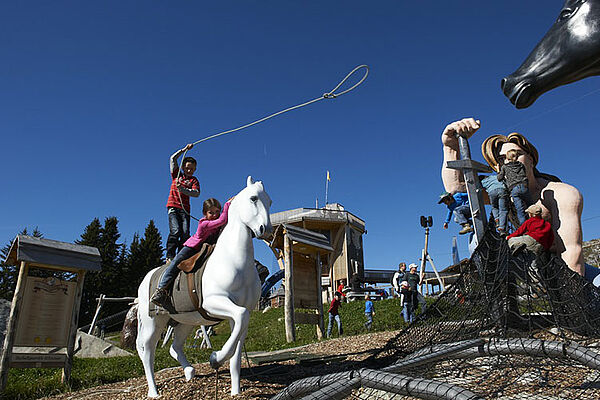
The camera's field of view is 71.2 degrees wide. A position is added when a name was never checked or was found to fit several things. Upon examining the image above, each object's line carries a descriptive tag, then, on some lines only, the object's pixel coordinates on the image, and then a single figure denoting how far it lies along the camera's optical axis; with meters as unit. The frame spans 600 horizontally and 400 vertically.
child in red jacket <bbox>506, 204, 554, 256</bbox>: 3.84
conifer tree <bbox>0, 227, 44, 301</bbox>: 29.78
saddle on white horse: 4.65
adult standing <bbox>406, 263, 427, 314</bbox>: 11.63
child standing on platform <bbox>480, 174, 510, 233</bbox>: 5.04
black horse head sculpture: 2.17
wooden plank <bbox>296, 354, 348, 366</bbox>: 5.79
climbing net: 3.07
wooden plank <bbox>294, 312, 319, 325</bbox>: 10.16
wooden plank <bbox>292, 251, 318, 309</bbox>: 10.63
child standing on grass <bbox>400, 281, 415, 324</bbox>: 11.03
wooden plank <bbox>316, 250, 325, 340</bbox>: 10.66
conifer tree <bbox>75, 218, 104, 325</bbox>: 30.03
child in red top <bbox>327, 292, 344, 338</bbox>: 11.80
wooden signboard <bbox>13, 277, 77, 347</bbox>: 6.72
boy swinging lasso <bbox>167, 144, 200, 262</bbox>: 5.81
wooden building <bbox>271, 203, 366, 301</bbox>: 31.17
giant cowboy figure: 4.23
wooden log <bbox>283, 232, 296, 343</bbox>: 9.89
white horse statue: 4.21
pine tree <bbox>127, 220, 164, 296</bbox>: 34.34
